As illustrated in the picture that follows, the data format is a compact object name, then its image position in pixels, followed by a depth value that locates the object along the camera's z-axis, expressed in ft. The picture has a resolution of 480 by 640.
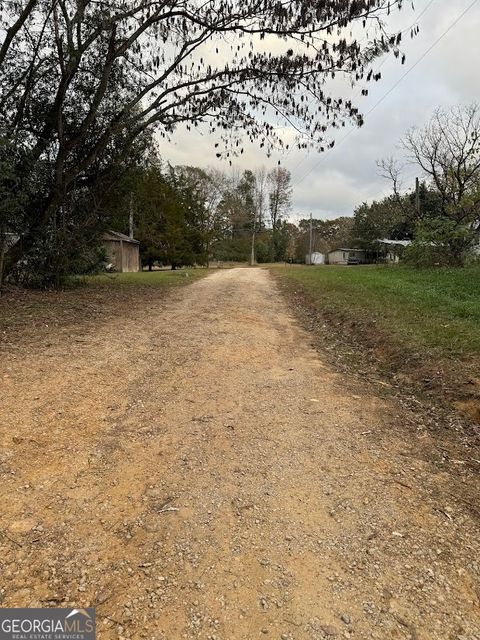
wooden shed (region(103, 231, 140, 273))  91.37
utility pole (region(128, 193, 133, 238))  41.27
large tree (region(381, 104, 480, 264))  60.18
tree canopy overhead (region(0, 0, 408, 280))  28.99
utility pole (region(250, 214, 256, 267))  157.17
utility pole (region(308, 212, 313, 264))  155.22
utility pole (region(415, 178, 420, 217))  84.76
